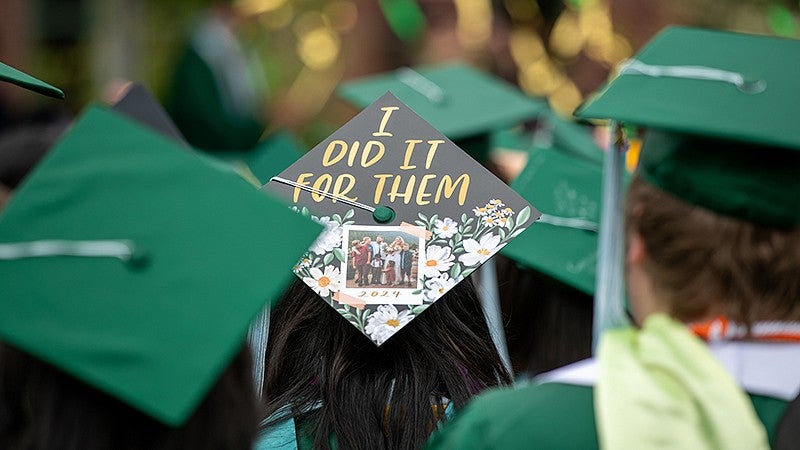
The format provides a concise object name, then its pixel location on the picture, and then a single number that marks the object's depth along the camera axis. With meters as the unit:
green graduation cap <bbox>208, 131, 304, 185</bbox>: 7.93
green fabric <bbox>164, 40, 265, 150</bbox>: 17.59
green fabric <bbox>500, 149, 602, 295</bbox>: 5.36
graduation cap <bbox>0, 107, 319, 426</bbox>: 2.93
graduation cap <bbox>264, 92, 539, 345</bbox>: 4.14
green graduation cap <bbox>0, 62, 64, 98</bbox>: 4.17
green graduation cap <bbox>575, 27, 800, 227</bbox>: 3.41
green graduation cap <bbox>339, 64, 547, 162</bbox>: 7.23
